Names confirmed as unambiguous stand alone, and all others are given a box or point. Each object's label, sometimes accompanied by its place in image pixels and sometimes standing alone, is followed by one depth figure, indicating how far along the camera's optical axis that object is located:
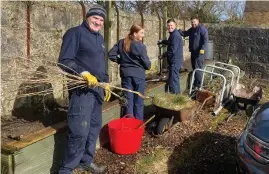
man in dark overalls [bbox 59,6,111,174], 3.60
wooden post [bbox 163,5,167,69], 9.11
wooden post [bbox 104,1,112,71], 6.18
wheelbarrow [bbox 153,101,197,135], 5.21
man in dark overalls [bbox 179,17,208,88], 8.39
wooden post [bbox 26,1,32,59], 4.54
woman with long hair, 4.96
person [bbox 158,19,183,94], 6.72
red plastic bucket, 4.55
